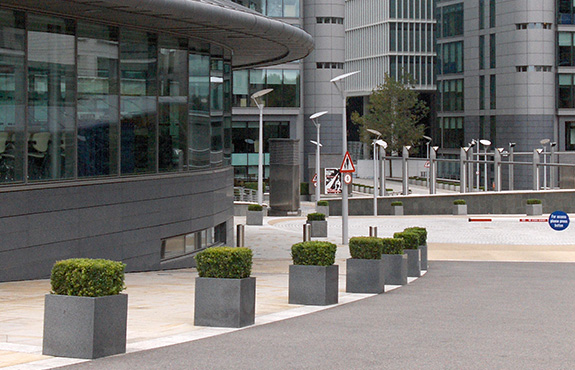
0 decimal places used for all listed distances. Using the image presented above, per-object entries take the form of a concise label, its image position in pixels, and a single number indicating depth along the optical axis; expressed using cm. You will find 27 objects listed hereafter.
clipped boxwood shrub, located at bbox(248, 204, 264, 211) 4669
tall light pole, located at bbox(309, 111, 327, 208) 6531
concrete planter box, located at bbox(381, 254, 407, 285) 2070
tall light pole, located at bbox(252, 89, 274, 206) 5718
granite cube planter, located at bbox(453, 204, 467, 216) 5609
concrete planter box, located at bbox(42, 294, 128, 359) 1018
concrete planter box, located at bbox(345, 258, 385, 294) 1783
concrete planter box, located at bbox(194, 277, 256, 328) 1255
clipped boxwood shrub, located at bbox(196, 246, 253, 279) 1255
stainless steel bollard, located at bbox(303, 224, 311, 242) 2777
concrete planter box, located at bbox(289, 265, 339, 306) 1542
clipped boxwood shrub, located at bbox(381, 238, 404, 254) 2036
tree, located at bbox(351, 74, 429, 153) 11138
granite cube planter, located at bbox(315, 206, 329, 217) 5597
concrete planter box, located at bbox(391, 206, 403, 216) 5819
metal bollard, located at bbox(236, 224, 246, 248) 2209
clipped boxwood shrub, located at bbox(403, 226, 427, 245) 2417
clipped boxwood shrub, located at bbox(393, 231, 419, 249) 2297
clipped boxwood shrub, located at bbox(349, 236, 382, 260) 1741
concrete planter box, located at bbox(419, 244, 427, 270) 2605
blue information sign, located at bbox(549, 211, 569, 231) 4034
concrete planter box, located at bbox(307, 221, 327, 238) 3988
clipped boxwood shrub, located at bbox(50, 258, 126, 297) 1030
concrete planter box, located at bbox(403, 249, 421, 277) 2364
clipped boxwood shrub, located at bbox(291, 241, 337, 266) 1531
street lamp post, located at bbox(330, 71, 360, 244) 3525
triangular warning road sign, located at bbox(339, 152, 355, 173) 3507
